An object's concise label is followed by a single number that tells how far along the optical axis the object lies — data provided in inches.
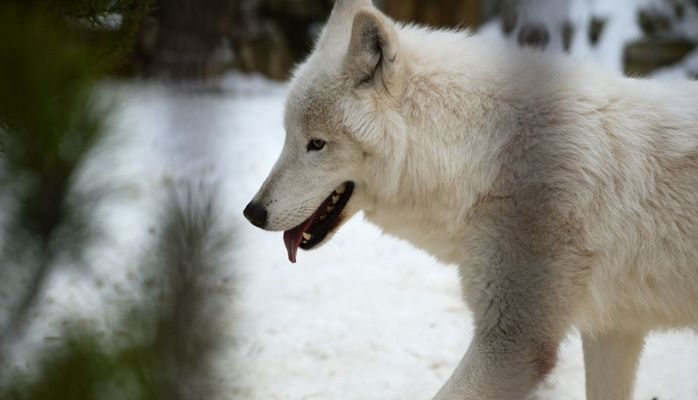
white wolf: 197.9
